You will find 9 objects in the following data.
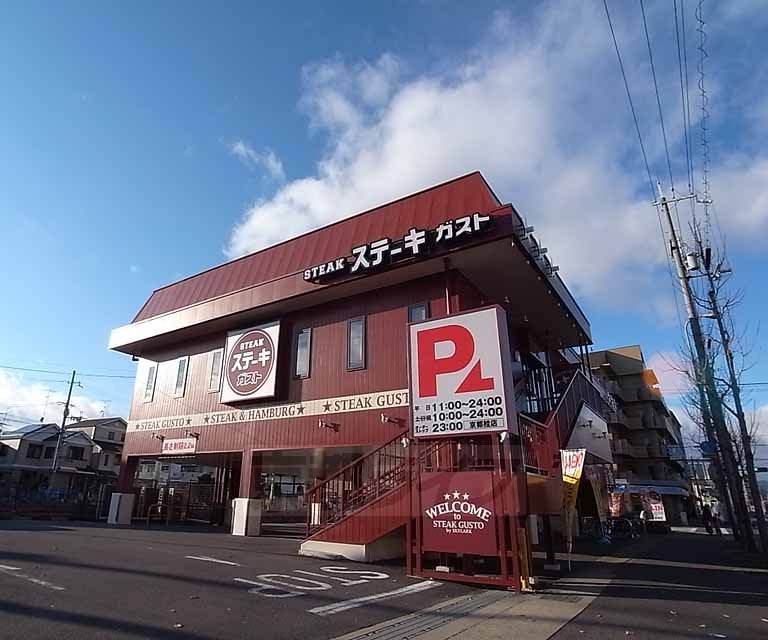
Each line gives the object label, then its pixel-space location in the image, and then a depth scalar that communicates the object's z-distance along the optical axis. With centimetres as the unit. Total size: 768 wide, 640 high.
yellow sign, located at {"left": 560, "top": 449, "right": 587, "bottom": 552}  959
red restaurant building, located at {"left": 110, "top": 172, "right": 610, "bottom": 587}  896
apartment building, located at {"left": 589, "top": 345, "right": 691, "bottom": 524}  4838
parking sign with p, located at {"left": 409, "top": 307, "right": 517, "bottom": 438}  834
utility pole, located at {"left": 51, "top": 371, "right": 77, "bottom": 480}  3916
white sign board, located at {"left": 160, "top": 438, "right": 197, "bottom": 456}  1741
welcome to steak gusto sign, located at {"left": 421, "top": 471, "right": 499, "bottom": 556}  790
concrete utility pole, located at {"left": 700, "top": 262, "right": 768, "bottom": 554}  1278
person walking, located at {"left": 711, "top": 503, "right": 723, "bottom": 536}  2811
